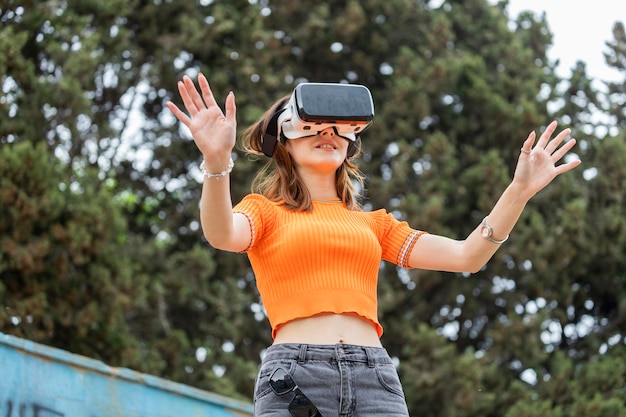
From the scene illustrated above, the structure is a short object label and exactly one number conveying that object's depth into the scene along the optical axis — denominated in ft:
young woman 8.84
